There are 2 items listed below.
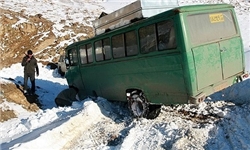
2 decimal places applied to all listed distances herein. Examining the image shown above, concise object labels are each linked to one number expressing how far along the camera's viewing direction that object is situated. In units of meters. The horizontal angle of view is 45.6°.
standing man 13.19
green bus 6.13
